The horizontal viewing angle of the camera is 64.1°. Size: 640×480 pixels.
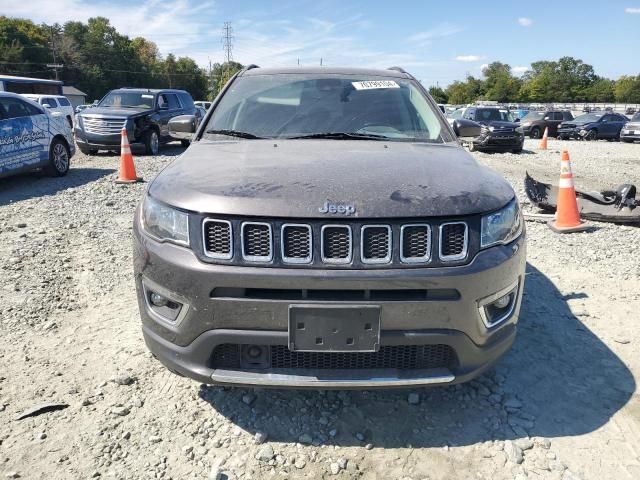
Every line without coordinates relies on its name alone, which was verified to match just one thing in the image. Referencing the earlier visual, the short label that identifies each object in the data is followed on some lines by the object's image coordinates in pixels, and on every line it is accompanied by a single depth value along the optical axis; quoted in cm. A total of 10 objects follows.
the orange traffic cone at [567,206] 606
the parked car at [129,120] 1346
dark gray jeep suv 208
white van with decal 860
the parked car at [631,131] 2434
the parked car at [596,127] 2673
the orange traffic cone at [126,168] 952
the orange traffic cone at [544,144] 2004
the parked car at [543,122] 2812
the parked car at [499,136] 1697
